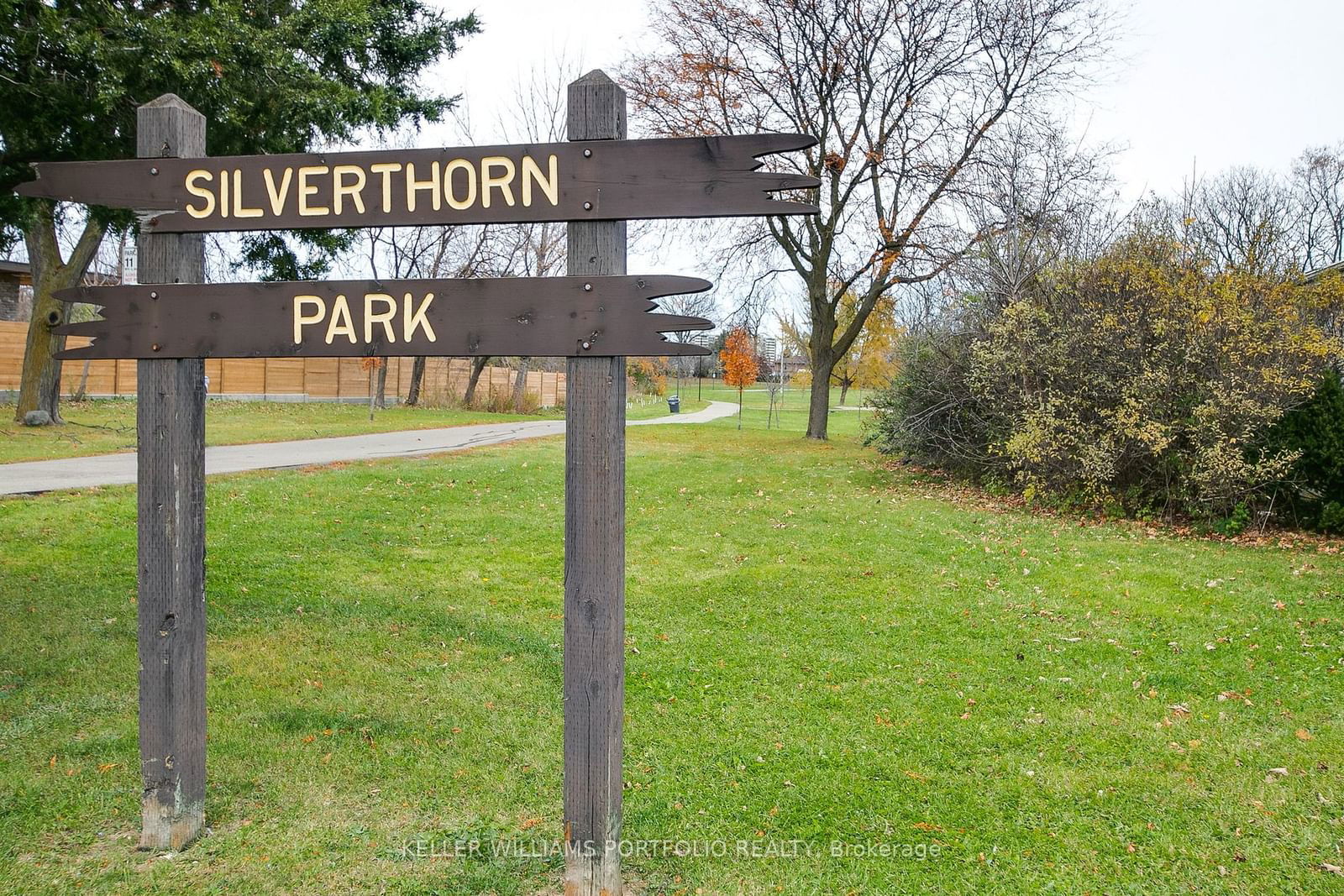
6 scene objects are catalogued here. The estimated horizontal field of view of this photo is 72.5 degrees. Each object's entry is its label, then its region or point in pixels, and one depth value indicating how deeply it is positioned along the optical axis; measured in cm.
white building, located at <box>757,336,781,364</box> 5714
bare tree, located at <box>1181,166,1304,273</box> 1113
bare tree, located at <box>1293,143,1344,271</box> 4419
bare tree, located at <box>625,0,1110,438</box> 2195
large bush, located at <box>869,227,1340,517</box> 1050
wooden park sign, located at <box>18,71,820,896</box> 313
